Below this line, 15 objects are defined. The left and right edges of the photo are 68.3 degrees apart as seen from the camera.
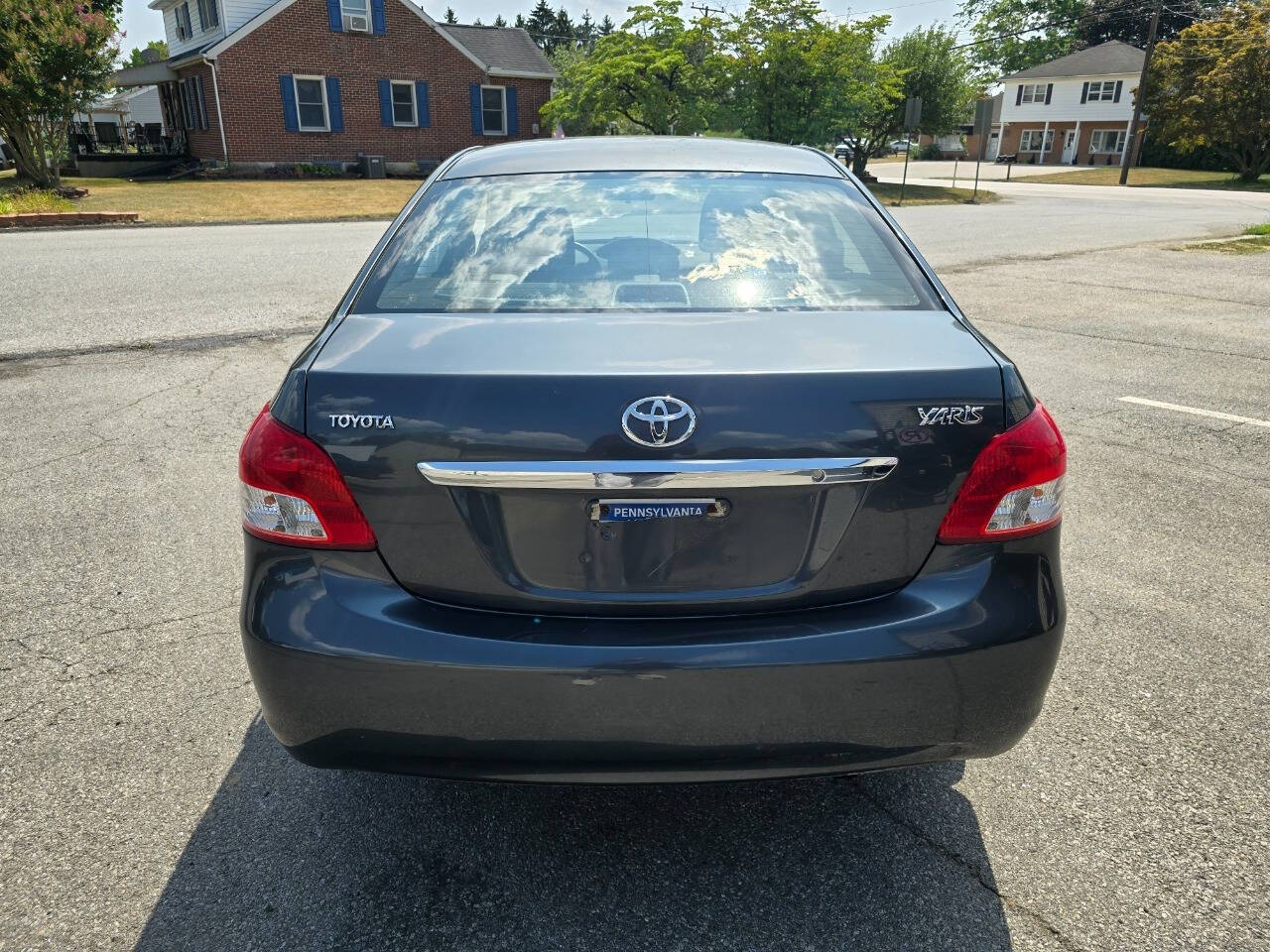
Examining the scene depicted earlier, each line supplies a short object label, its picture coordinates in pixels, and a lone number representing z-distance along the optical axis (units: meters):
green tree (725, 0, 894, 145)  30.89
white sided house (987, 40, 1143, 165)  63.72
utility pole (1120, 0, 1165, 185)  42.50
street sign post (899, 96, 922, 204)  28.65
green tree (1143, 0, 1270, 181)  40.38
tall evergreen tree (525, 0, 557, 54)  100.19
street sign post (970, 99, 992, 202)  29.65
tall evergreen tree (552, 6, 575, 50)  98.94
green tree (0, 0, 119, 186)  19.56
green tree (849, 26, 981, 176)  38.25
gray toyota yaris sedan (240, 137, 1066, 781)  1.87
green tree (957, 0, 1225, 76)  78.44
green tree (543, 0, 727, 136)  31.83
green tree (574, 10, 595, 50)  122.19
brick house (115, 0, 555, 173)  29.66
